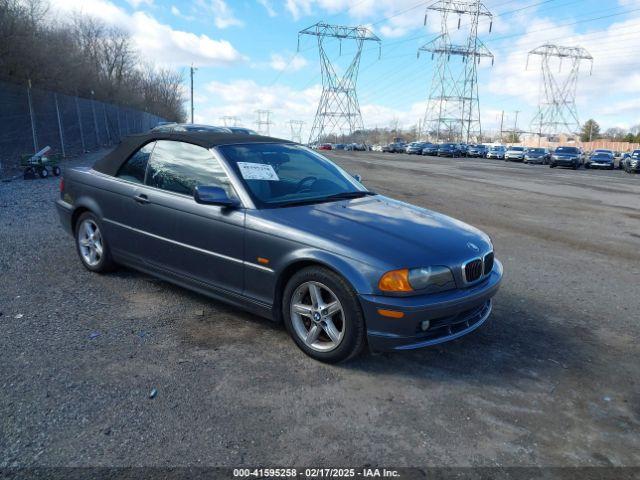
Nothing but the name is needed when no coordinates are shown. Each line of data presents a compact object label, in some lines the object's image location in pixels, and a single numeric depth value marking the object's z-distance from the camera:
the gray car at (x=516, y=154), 44.88
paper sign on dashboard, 4.11
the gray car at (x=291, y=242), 3.30
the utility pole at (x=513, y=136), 113.42
